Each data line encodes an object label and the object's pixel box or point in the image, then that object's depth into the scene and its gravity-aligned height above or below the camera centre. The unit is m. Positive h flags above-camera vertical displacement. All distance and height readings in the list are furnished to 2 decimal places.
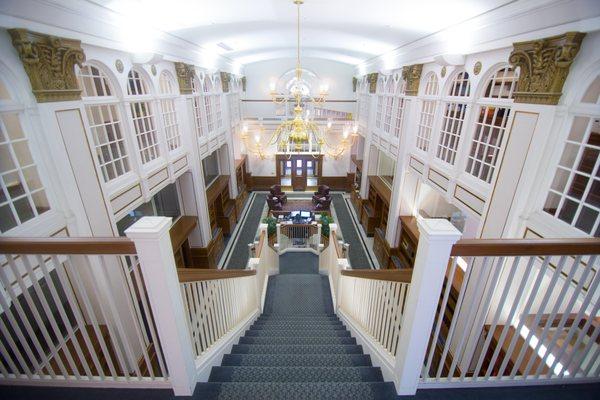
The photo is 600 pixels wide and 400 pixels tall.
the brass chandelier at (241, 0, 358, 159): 5.01 -0.71
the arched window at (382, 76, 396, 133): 8.73 -0.44
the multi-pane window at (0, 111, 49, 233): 2.96 -0.93
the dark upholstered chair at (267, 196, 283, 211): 12.30 -4.61
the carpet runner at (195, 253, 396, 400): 2.03 -2.47
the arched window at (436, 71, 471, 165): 5.10 -0.50
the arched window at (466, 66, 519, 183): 4.14 -0.51
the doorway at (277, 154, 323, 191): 14.51 -3.96
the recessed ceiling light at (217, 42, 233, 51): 7.77 +1.05
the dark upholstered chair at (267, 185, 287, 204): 12.70 -4.37
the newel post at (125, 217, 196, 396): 1.55 -1.15
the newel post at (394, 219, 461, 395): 1.53 -1.15
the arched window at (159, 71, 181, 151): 6.02 -0.44
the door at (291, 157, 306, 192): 14.56 -4.08
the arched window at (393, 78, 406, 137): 7.77 -0.43
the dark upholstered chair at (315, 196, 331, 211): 12.48 -4.69
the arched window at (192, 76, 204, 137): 7.65 -0.49
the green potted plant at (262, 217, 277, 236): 9.48 -4.25
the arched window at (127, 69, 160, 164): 5.07 -0.51
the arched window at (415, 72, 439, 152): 6.09 -0.49
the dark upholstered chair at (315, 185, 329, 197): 12.90 -4.35
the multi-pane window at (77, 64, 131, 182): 4.08 -0.47
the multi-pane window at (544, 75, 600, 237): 2.96 -0.96
